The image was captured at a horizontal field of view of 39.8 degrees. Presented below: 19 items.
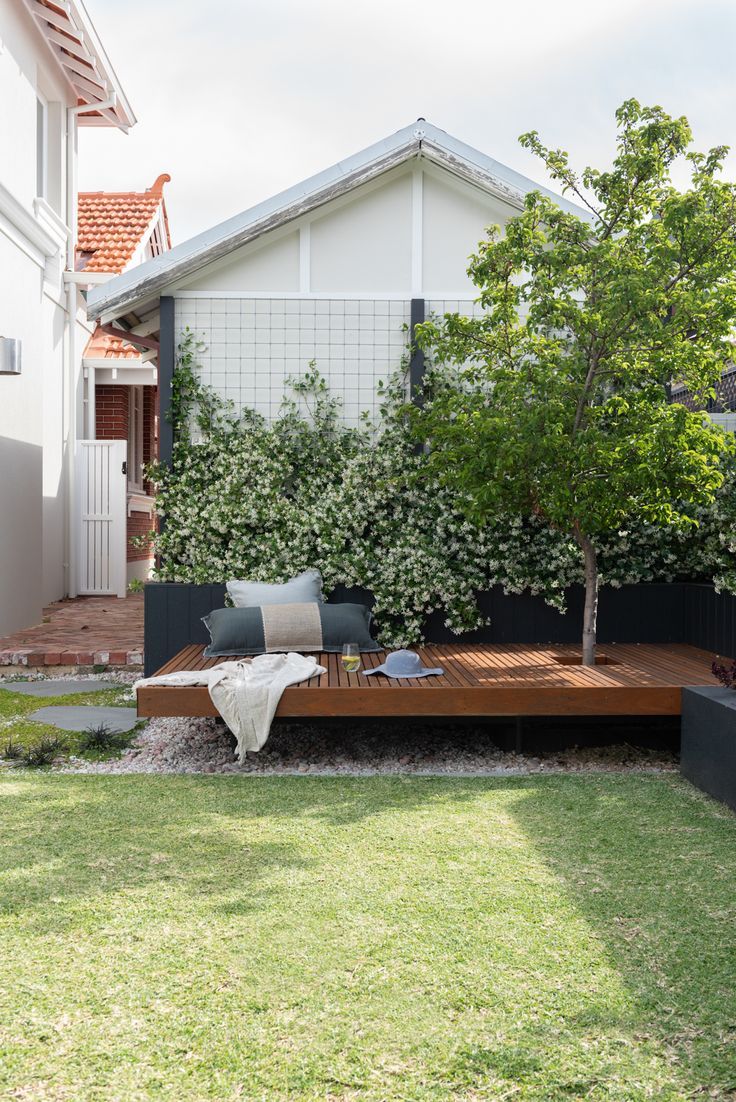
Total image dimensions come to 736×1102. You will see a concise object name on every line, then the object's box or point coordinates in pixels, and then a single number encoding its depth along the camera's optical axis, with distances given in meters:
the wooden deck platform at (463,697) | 5.23
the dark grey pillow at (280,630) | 6.31
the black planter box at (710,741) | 4.46
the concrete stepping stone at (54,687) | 7.09
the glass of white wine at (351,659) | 5.78
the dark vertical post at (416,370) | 7.81
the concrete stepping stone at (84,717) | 6.13
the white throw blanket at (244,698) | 5.21
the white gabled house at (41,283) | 9.21
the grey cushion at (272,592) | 6.76
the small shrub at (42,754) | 5.20
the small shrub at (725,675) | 4.92
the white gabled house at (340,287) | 7.88
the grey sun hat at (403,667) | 5.70
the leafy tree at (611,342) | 5.68
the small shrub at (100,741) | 5.55
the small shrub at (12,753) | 5.31
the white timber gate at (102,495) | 12.05
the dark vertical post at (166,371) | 7.76
